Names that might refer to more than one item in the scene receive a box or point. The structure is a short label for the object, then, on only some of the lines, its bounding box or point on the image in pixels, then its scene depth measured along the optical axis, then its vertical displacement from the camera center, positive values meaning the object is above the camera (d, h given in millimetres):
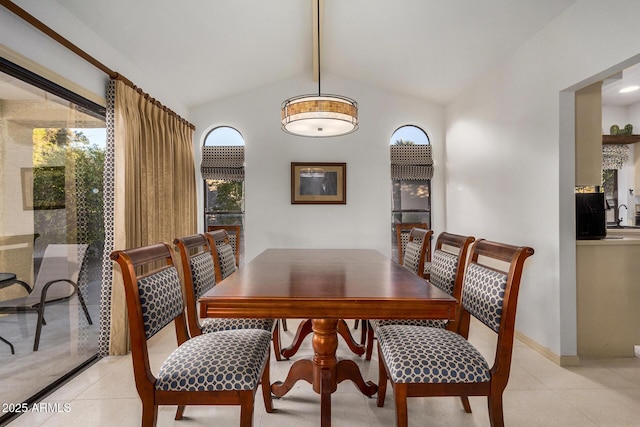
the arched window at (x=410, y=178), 4555 +478
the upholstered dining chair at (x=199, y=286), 1890 -454
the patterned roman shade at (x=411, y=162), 4547 +704
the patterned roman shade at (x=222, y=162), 4484 +719
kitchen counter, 2500 -700
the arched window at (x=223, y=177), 4492 +511
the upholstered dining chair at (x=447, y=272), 1869 -378
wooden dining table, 1310 -359
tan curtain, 2645 +341
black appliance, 2535 -84
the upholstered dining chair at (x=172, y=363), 1244 -641
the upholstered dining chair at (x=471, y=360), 1345 -655
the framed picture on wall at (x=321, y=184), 4488 +400
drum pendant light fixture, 2195 +691
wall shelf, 4094 +911
